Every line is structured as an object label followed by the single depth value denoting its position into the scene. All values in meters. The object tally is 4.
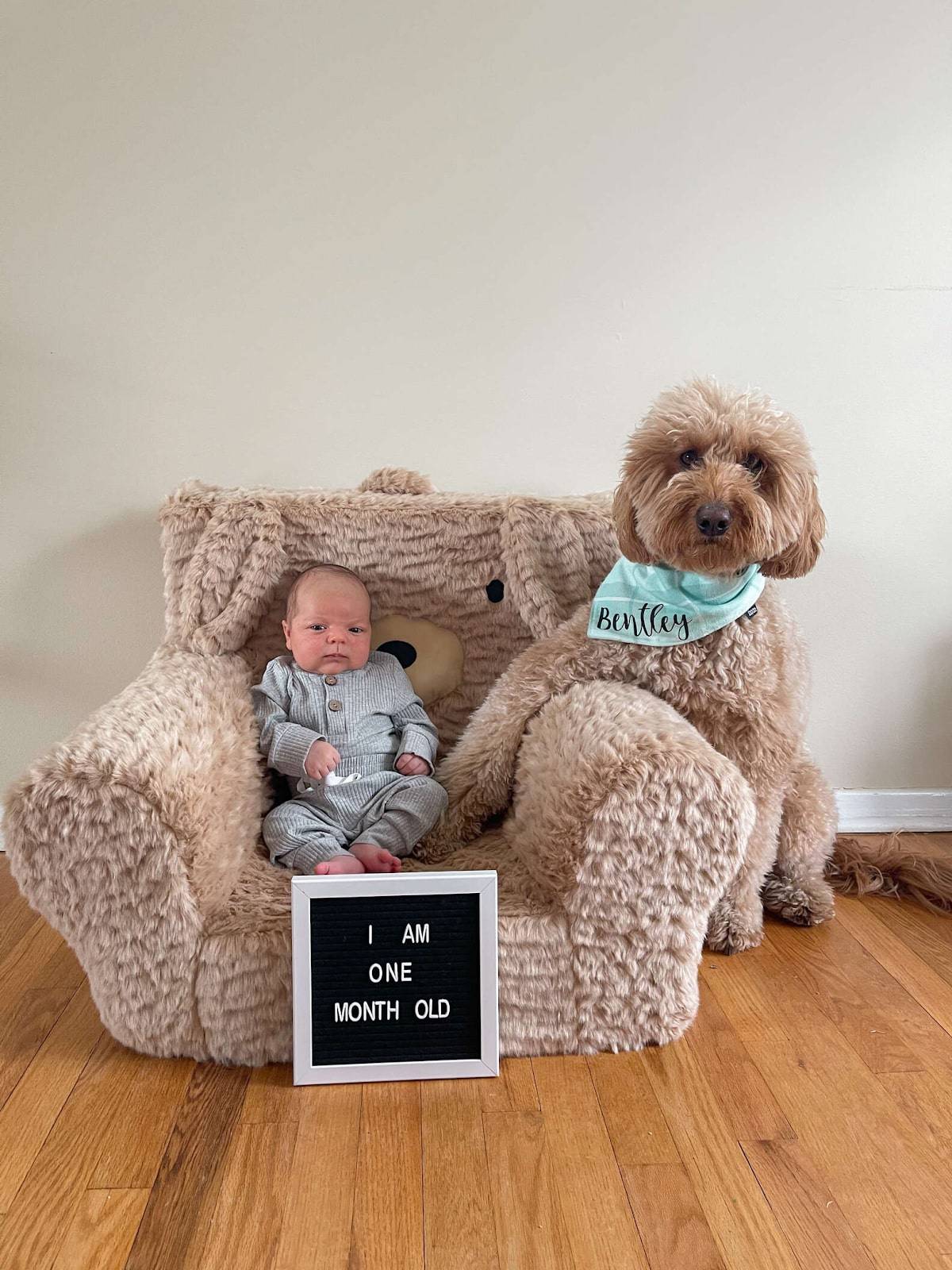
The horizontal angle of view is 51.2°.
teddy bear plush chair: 1.36
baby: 1.69
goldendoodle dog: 1.51
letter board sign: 1.39
